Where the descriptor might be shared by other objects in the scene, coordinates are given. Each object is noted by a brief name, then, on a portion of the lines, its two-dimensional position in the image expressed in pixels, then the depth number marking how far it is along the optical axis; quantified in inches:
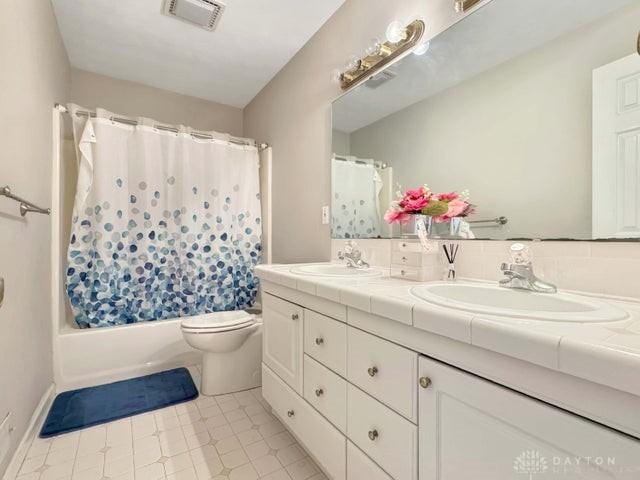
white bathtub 73.6
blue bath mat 60.9
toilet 70.1
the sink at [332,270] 54.6
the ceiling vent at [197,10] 67.3
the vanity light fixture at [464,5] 44.4
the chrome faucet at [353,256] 62.4
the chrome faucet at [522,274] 34.8
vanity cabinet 19.9
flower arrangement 47.0
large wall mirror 32.7
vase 48.0
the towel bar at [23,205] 40.2
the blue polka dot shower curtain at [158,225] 77.5
